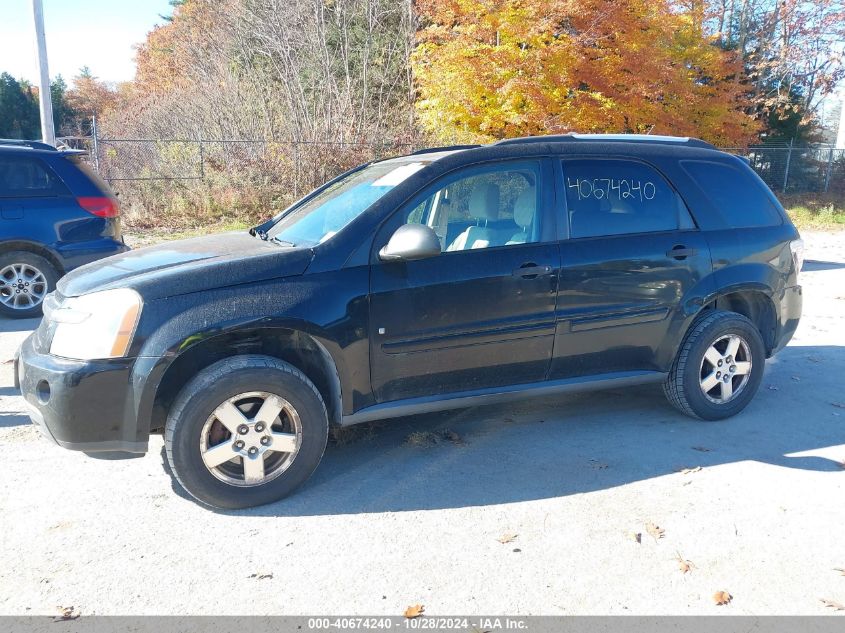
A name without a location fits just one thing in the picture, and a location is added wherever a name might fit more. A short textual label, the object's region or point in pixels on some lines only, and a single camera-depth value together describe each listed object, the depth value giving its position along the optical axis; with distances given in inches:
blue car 307.3
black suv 140.2
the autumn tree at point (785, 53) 1098.1
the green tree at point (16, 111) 1898.4
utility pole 491.2
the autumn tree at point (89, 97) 1999.3
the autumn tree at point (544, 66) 544.7
